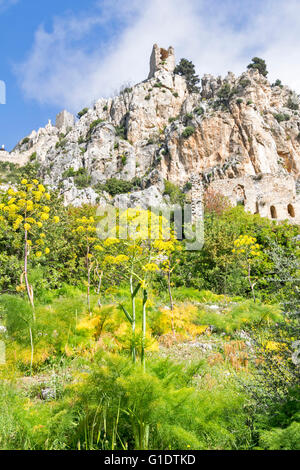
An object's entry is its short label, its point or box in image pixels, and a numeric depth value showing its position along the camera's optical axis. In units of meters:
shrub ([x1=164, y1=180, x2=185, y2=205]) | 33.80
